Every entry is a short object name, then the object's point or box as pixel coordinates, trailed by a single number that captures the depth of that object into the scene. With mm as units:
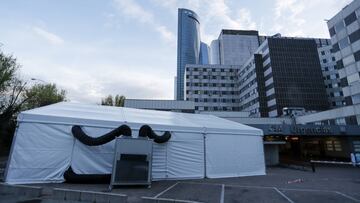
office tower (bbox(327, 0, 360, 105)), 31828
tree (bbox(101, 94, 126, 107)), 53875
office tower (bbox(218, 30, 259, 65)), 117125
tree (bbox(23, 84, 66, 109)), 31938
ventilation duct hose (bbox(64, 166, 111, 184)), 8711
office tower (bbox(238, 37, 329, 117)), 59156
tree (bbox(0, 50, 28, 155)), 23375
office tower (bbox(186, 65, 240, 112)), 78312
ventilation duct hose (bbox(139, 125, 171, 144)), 9438
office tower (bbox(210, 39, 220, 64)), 162750
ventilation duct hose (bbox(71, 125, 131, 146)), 9141
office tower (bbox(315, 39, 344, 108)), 68294
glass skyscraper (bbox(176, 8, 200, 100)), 169250
